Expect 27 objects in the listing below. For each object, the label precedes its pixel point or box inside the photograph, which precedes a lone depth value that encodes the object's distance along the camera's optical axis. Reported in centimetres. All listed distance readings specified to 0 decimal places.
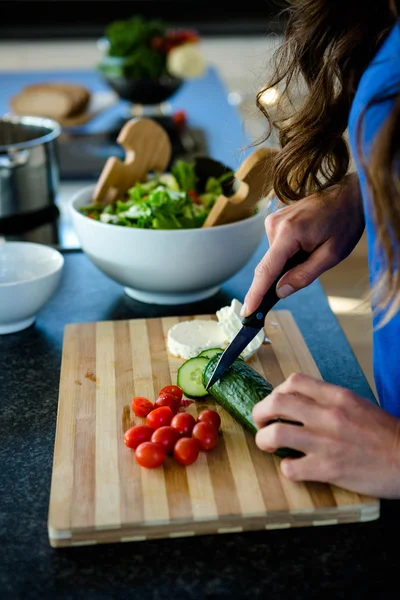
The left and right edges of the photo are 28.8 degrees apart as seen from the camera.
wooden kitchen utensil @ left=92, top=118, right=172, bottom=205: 179
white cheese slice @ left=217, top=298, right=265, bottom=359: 142
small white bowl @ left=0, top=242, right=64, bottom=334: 149
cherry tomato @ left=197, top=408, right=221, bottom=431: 118
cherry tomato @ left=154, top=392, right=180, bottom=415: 124
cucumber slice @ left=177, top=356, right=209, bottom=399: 129
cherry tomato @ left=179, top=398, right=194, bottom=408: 127
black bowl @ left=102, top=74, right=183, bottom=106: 292
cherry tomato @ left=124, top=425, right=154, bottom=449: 114
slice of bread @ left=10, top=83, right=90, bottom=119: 285
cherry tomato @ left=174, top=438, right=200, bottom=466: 110
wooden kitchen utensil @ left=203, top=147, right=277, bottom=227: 160
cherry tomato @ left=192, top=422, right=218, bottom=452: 113
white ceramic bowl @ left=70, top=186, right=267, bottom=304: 157
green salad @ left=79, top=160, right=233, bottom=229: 161
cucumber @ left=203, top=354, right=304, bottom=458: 118
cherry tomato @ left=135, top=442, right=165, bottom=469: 109
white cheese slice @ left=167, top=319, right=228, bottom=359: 142
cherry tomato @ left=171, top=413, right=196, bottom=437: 116
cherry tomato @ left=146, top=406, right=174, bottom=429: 118
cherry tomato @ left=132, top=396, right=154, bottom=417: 123
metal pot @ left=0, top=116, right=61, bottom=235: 196
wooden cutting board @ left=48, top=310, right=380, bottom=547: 101
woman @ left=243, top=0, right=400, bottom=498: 98
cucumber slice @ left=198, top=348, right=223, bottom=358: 139
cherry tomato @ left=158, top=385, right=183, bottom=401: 128
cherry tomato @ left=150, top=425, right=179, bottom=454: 112
